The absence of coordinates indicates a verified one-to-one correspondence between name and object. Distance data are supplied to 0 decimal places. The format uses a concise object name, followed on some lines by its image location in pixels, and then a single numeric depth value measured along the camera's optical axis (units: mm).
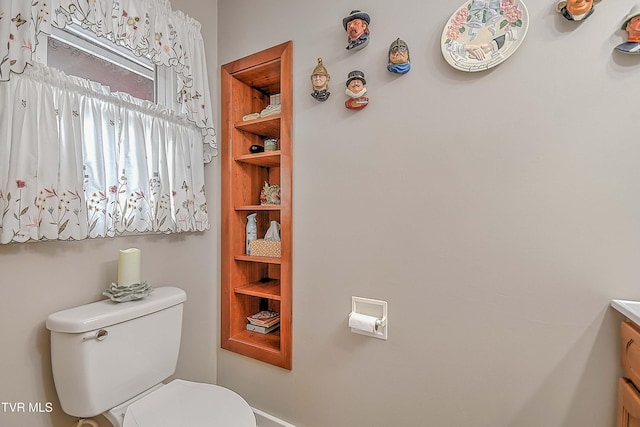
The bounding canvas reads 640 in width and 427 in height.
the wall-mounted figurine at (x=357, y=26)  1204
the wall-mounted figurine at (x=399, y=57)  1146
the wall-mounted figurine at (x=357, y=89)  1236
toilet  979
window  1122
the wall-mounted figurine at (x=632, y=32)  843
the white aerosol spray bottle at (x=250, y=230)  1728
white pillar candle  1155
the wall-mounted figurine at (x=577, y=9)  882
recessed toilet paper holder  1192
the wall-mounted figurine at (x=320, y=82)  1311
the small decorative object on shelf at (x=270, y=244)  1567
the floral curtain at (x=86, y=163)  933
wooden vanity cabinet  781
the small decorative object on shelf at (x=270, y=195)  1689
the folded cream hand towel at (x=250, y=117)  1631
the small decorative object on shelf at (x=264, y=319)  1686
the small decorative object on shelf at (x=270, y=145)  1678
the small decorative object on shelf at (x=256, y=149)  1678
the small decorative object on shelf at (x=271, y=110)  1565
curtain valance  899
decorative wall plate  987
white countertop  757
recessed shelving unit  1458
